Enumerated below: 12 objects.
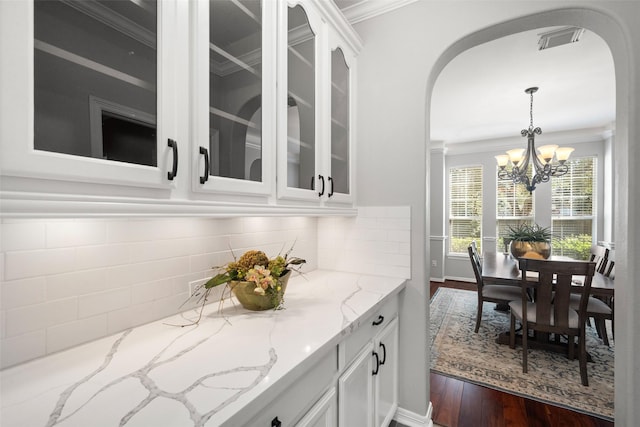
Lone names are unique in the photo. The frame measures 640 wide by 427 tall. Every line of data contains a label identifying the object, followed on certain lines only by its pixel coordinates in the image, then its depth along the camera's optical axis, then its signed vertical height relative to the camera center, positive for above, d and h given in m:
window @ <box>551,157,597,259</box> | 4.69 +0.03
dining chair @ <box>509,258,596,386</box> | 2.25 -0.78
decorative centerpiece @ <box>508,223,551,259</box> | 3.19 -0.40
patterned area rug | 2.12 -1.39
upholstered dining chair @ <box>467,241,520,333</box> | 3.10 -0.94
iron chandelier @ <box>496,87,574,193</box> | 3.33 +0.64
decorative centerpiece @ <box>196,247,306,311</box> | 1.14 -0.29
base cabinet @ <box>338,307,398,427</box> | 1.16 -0.81
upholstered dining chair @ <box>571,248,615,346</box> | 2.55 -0.91
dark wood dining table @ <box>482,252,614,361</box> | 2.46 -0.67
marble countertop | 0.60 -0.43
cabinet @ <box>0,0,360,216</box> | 0.58 +0.30
